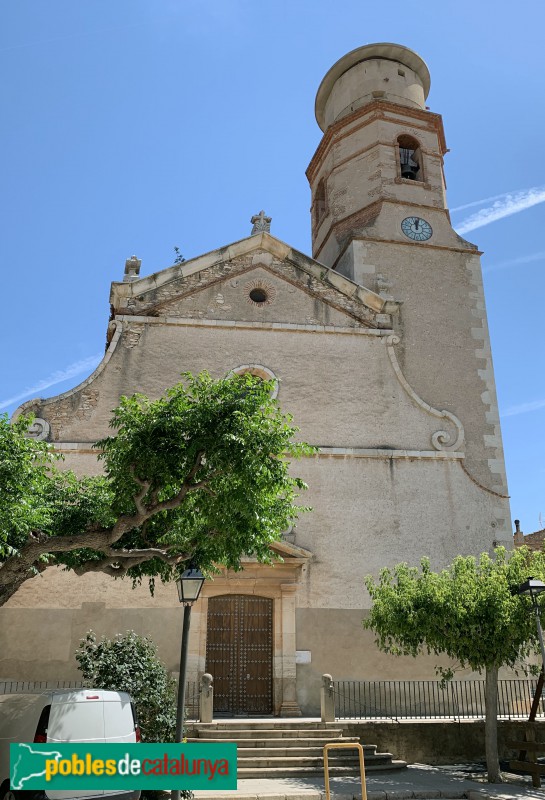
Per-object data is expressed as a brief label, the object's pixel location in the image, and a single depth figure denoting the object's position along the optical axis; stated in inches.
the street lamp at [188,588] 359.3
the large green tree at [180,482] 365.1
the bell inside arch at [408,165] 849.5
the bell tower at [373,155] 810.2
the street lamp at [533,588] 412.2
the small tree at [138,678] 395.5
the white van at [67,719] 300.5
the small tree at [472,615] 449.7
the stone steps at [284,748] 455.2
